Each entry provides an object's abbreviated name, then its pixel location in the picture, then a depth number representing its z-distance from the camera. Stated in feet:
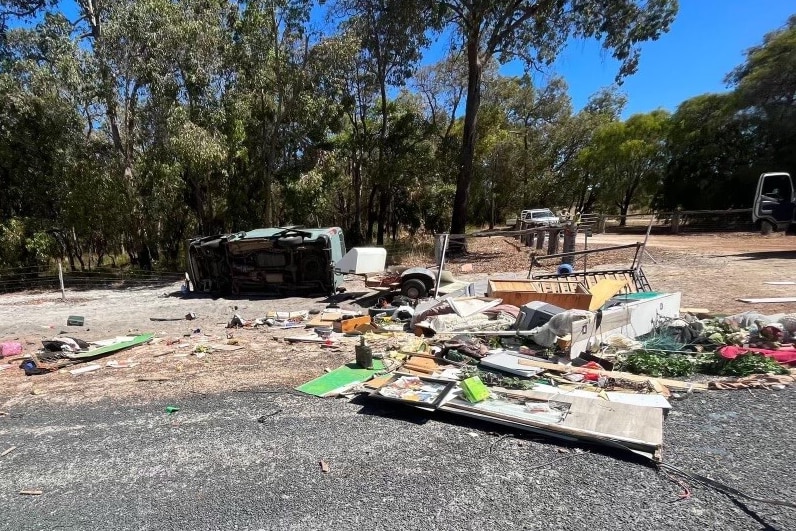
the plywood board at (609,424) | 11.76
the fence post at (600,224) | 81.83
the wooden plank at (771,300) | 27.98
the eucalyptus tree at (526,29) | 55.26
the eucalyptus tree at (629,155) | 113.29
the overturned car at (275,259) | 38.09
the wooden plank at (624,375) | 15.88
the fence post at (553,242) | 52.04
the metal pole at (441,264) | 31.29
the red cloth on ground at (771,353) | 17.33
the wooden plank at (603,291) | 23.03
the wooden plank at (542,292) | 23.44
